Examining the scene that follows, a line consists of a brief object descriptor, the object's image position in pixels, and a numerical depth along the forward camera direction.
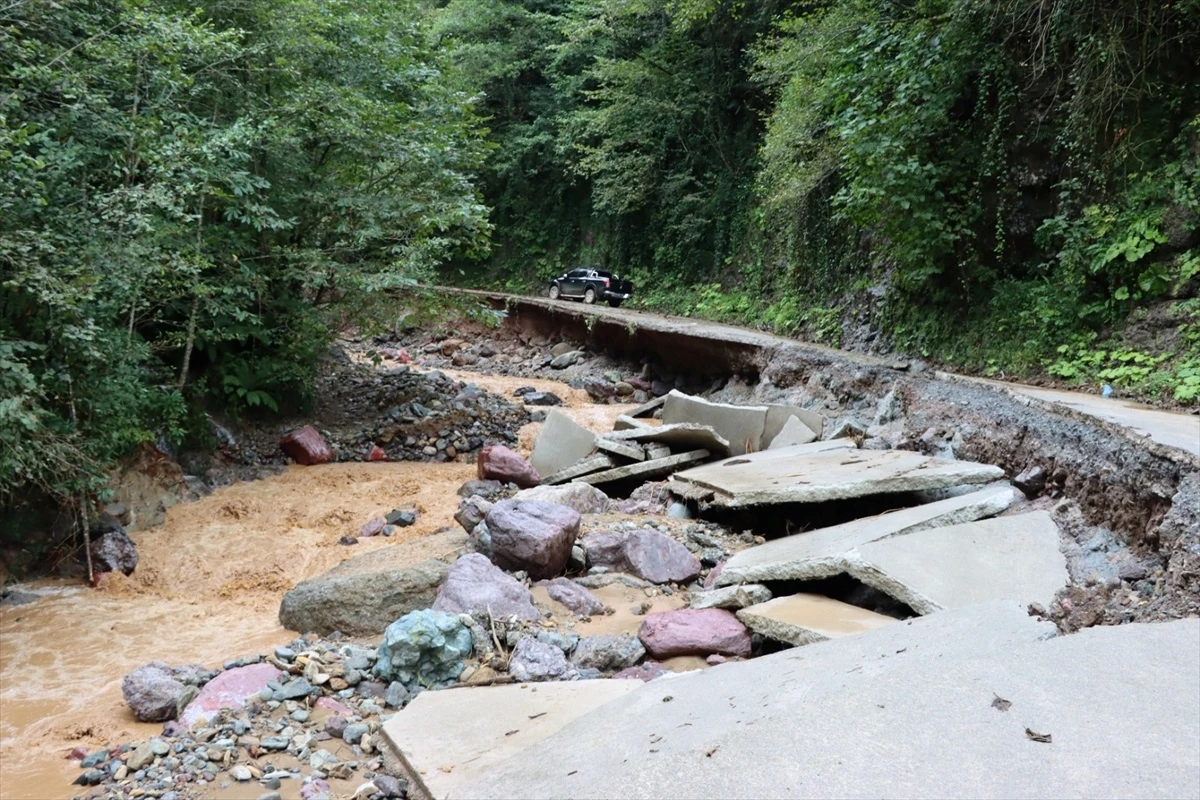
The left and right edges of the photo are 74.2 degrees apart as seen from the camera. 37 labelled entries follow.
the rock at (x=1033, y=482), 5.45
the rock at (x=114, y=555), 7.11
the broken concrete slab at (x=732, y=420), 9.27
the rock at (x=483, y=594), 4.70
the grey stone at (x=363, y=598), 4.97
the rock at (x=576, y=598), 5.12
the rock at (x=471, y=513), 6.94
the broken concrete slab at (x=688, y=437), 8.61
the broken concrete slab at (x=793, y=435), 8.73
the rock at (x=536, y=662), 3.99
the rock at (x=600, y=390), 15.45
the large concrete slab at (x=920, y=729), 2.15
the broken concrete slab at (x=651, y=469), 8.50
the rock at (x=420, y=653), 3.98
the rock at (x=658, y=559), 5.73
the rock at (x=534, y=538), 5.53
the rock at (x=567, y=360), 18.25
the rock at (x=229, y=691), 3.89
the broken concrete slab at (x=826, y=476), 5.85
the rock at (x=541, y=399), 14.46
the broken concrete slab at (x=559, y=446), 9.70
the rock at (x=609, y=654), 4.20
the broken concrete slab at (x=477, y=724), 2.78
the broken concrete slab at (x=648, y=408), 13.19
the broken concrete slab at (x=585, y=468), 8.87
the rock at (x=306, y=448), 10.62
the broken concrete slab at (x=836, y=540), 4.60
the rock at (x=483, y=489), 8.84
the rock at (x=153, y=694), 4.20
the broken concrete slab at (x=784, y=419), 9.22
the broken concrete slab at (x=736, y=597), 4.59
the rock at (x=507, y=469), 9.35
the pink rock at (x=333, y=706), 3.72
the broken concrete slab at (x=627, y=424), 10.31
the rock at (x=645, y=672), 4.04
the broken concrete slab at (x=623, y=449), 8.78
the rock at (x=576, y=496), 7.50
